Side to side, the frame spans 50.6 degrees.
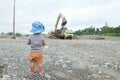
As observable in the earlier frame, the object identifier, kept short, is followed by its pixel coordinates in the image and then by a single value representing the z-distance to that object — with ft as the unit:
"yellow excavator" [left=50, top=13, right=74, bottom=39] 40.50
